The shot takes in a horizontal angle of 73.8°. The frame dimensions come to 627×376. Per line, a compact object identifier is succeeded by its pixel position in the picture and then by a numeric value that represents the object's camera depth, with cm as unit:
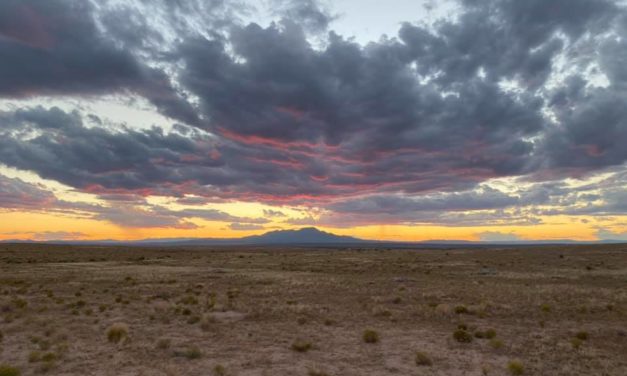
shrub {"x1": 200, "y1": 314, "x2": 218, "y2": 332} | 1977
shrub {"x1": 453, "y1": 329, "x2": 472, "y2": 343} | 1703
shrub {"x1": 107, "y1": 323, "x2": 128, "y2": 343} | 1728
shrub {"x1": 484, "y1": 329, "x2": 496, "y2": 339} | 1765
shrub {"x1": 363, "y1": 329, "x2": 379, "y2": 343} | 1706
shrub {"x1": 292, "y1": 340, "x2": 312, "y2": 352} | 1575
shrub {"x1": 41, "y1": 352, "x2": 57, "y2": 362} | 1411
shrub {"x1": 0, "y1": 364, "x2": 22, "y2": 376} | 1215
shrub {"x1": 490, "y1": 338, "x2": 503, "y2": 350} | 1609
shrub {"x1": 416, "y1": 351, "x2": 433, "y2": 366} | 1416
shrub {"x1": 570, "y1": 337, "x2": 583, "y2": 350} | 1593
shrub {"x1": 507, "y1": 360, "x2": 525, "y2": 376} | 1310
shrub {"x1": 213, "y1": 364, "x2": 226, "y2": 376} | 1308
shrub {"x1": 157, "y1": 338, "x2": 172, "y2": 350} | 1617
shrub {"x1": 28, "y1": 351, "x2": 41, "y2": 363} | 1413
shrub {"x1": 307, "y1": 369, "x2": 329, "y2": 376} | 1286
